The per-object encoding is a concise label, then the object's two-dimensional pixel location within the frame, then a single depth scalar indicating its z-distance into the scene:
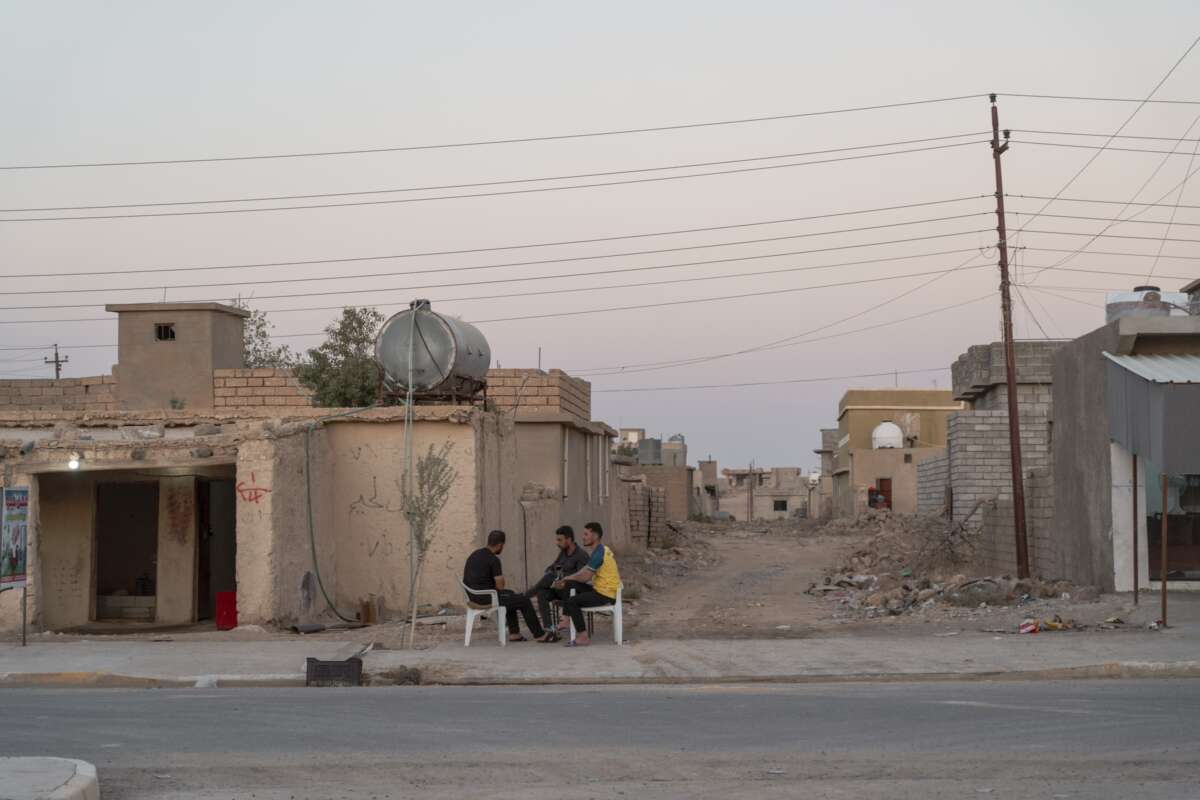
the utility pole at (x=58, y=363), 65.06
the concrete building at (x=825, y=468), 80.68
